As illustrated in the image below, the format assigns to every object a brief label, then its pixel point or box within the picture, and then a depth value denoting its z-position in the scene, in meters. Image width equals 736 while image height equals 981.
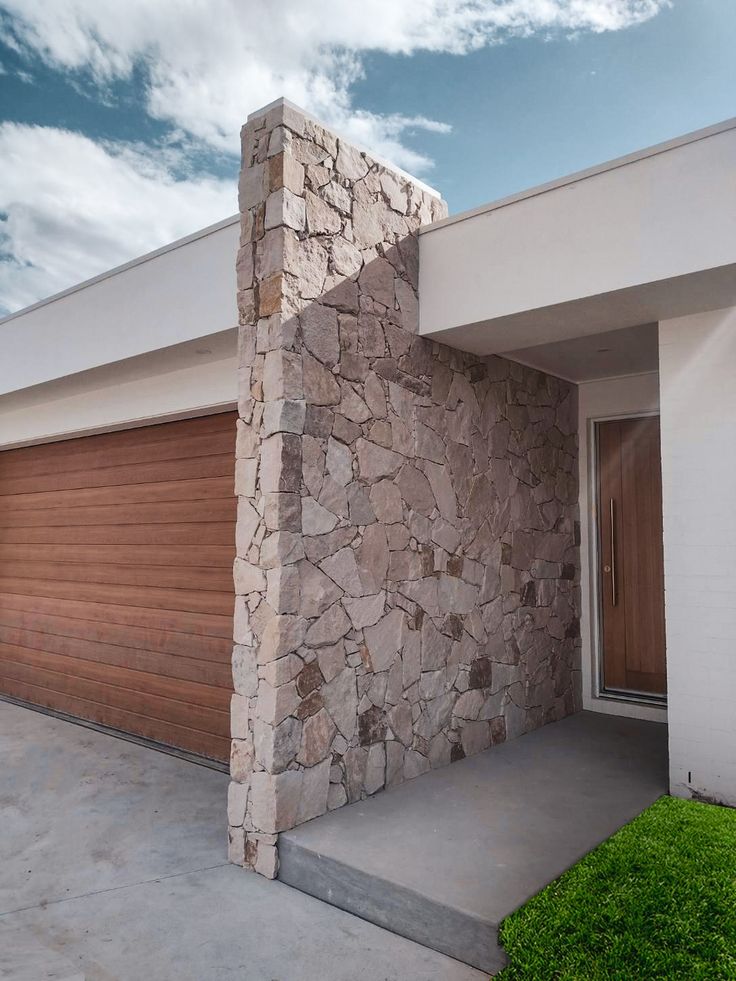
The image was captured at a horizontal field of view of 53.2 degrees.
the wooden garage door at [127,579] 5.23
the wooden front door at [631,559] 5.49
